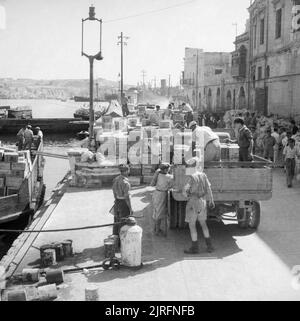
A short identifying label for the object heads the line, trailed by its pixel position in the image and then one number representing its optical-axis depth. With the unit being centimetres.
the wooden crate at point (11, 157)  1327
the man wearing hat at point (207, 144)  990
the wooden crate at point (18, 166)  1334
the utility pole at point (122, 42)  5580
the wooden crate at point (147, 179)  1491
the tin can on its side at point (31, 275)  724
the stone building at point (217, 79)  4394
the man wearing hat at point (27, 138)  2105
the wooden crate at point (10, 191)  1331
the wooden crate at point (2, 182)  1328
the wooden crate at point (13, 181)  1331
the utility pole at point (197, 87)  6886
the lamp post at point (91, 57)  1689
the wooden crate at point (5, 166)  1331
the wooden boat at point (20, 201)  1236
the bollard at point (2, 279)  706
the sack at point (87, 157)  1460
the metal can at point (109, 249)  803
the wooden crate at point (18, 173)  1331
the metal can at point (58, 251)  818
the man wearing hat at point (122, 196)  892
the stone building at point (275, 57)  2686
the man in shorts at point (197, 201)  832
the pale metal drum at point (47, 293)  651
